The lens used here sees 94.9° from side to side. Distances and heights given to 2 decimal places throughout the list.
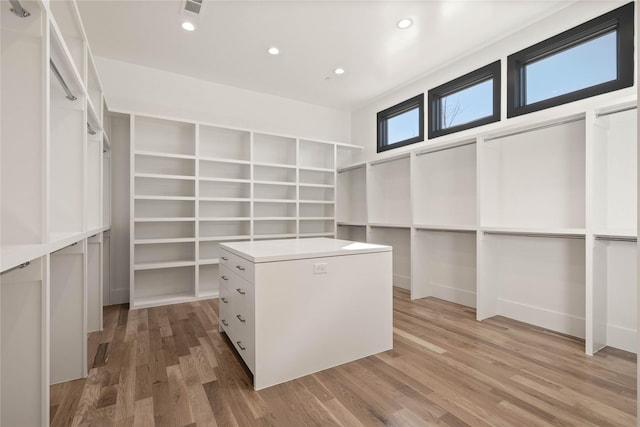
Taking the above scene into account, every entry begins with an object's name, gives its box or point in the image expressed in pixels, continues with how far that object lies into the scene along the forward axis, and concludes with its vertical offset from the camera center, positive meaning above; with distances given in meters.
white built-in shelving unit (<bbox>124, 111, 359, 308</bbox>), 3.42 +0.18
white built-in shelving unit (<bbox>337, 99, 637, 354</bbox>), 2.14 -0.05
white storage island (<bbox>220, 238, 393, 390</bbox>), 1.72 -0.60
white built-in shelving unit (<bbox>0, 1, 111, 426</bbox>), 0.98 +0.00
